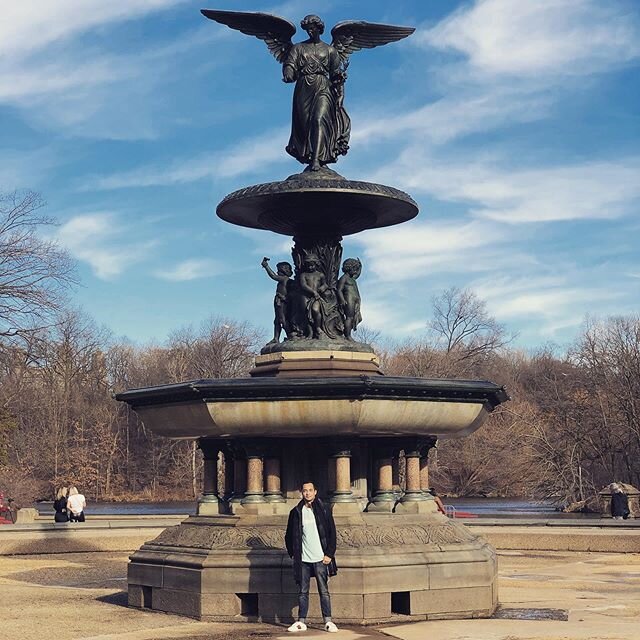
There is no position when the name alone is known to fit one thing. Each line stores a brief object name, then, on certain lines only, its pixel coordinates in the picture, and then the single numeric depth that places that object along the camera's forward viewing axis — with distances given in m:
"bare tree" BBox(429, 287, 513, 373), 80.31
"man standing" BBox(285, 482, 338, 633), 11.32
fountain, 12.37
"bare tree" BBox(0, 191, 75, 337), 39.00
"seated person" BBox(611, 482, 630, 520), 29.34
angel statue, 15.02
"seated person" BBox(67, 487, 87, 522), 28.89
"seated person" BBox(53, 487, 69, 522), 28.67
